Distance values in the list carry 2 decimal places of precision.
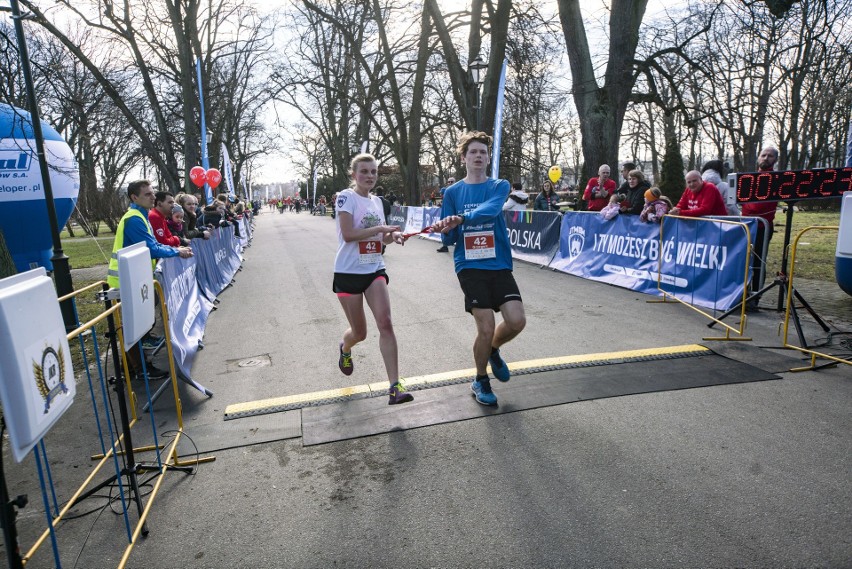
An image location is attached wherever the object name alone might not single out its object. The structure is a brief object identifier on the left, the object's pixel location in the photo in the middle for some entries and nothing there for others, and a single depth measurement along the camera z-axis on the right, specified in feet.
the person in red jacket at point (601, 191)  38.47
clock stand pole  17.78
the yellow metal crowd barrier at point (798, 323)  16.56
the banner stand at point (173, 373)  12.66
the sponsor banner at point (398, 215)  81.15
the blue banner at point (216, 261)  29.41
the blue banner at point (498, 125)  44.91
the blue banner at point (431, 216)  64.83
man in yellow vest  17.61
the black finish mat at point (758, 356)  16.87
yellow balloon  101.48
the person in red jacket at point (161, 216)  24.21
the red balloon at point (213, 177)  66.47
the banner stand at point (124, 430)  9.79
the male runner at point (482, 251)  13.84
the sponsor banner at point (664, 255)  24.08
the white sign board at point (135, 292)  9.74
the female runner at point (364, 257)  14.42
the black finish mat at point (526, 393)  13.55
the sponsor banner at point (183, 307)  17.37
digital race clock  19.45
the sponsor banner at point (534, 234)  39.96
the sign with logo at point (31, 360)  6.06
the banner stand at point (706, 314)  19.51
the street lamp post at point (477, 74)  55.42
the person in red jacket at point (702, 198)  25.67
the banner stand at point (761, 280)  19.56
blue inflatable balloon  31.55
